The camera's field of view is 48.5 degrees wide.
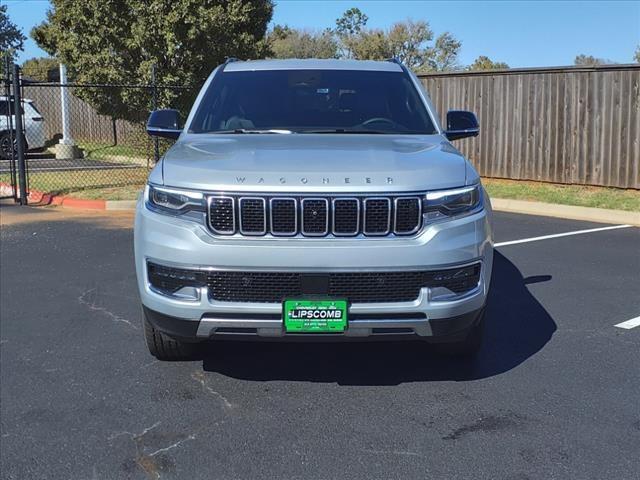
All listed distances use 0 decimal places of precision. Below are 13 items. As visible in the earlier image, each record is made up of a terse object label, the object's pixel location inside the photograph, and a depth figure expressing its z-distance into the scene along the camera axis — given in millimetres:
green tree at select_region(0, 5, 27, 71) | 42312
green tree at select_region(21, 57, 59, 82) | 47750
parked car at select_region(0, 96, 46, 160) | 19703
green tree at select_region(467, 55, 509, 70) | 60562
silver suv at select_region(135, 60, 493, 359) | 3510
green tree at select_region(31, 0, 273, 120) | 13672
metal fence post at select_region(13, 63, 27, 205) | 11172
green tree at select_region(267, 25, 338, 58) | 56000
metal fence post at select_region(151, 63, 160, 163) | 12633
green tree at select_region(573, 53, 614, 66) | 52738
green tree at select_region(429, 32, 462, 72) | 57562
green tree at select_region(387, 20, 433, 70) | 56875
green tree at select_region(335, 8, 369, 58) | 60031
